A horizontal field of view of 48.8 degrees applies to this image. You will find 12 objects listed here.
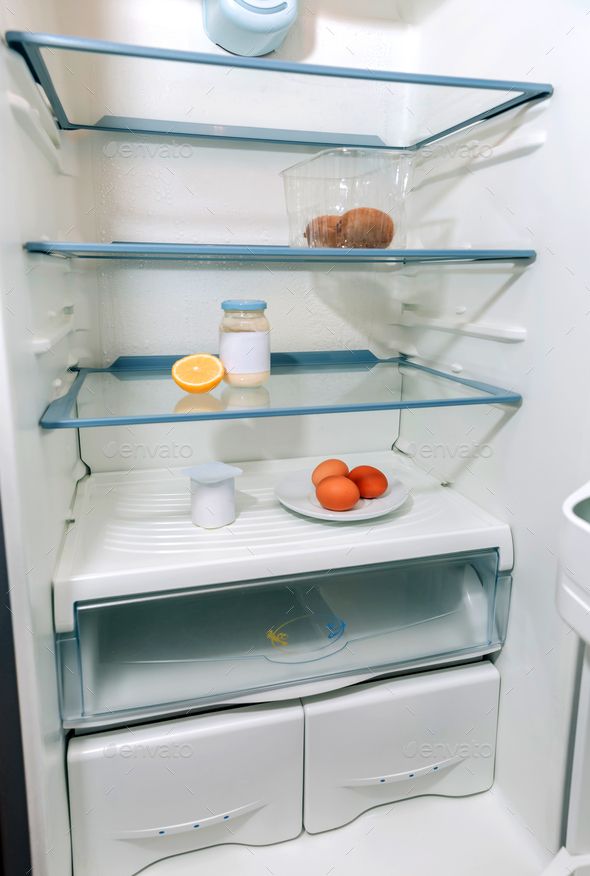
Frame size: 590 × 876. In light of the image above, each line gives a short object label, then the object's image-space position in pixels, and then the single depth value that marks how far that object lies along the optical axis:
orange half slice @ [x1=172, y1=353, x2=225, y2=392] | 1.17
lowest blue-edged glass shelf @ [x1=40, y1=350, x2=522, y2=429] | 1.09
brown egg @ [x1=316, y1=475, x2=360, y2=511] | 1.22
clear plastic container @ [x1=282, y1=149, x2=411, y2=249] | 1.18
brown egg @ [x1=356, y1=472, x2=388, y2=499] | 1.30
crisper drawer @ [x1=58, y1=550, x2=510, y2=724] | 1.09
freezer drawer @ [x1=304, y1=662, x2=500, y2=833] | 1.18
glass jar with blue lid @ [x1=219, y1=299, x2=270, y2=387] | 1.21
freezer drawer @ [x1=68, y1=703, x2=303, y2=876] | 1.07
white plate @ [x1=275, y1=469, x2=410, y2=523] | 1.22
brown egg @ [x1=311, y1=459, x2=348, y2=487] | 1.31
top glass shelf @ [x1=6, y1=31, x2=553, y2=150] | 1.32
